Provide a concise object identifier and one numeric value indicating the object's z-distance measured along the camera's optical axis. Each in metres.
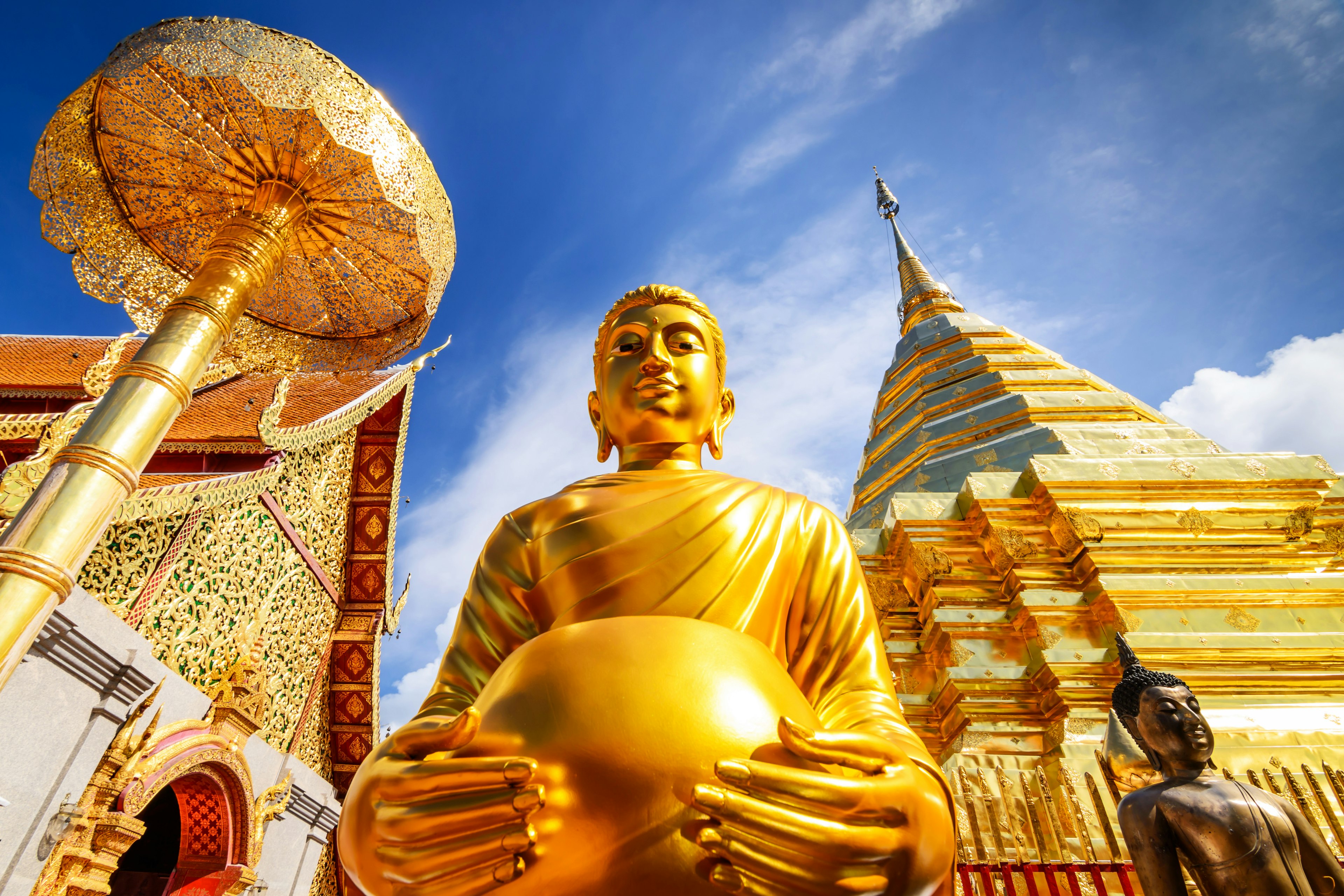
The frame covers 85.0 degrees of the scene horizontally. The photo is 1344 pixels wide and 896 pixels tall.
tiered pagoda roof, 3.78
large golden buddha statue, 0.99
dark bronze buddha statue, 2.05
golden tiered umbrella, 2.71
